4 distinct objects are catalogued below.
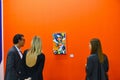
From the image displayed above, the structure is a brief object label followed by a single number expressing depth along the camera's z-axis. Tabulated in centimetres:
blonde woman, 250
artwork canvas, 327
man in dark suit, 255
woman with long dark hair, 246
